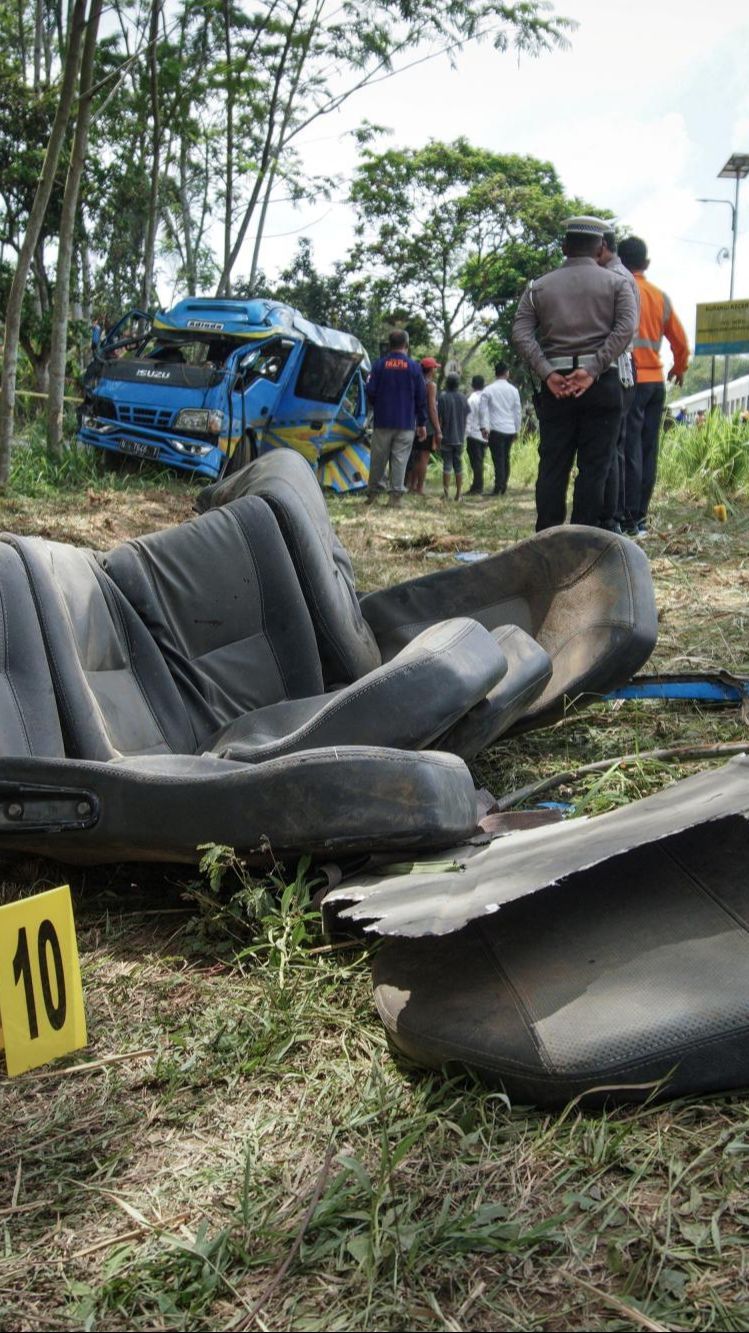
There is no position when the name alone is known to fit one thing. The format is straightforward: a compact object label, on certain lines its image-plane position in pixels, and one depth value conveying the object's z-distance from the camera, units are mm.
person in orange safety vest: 6738
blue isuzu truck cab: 10055
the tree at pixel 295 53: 13766
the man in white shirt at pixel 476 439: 13555
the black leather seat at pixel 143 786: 1884
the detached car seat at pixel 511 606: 2637
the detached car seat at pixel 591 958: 1378
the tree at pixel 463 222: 27547
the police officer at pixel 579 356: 5414
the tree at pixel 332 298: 29391
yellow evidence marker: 1593
